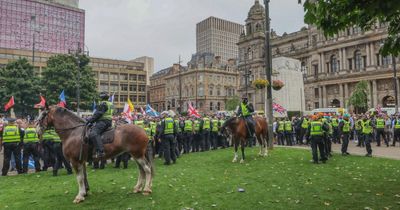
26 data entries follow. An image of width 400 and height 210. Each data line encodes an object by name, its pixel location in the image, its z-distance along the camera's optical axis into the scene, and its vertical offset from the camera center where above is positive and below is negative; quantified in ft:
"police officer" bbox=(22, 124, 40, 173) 46.39 -3.69
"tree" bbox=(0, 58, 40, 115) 146.10 +14.92
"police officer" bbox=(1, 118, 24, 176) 45.45 -3.52
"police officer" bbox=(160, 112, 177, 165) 48.52 -3.16
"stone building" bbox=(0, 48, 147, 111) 327.26 +39.54
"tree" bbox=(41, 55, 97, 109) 151.64 +16.43
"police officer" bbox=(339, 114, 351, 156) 56.29 -3.66
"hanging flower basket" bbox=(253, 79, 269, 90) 63.16 +6.41
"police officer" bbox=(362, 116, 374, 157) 53.78 -2.82
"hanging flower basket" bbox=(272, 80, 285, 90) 66.49 +6.27
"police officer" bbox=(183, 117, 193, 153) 65.36 -3.46
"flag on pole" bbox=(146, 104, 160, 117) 78.14 +1.28
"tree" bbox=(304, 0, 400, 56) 19.74 +6.54
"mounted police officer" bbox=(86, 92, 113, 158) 29.96 -0.36
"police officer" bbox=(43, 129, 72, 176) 42.91 -4.61
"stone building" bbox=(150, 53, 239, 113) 324.80 +34.71
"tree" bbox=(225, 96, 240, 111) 266.69 +10.79
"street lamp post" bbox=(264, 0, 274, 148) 63.16 +9.21
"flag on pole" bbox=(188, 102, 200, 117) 80.30 +1.15
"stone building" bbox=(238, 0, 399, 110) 198.08 +38.77
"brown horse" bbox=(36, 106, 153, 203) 30.19 -2.35
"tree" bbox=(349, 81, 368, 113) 170.91 +9.81
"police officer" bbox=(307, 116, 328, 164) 45.93 -2.94
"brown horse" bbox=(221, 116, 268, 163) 50.21 -2.11
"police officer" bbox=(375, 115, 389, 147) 73.63 -2.60
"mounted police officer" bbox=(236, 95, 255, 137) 50.90 +0.51
